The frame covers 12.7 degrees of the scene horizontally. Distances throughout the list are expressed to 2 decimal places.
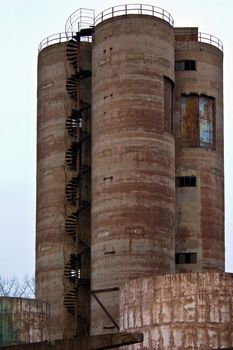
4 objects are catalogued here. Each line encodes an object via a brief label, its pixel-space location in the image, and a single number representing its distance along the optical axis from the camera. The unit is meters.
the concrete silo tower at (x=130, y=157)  69.06
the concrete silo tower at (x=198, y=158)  75.50
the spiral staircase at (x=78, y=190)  75.06
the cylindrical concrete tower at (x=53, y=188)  76.38
